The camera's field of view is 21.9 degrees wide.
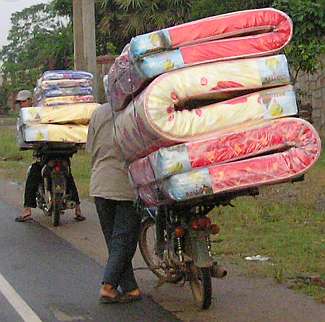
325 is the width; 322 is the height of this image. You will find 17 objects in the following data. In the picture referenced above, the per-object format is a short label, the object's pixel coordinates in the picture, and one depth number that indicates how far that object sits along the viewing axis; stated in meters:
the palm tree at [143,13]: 26.89
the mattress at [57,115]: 10.32
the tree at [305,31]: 17.09
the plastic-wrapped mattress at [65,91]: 10.49
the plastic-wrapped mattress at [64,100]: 10.49
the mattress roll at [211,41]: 5.64
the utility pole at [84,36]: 18.09
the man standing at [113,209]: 6.85
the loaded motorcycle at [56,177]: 10.73
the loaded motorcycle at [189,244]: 6.39
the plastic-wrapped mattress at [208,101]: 5.51
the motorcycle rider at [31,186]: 10.89
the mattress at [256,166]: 5.50
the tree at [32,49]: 33.25
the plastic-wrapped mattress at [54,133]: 10.20
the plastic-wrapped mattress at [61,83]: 10.58
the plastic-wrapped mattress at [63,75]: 10.69
